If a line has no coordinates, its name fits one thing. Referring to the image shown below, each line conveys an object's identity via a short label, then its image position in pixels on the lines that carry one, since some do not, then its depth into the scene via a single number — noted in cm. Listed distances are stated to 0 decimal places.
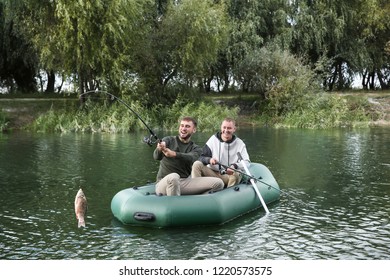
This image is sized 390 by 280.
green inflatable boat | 751
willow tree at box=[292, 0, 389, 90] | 2911
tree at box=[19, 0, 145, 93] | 2222
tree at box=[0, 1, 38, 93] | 2405
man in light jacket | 838
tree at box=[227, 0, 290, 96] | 2739
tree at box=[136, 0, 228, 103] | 2472
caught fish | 671
